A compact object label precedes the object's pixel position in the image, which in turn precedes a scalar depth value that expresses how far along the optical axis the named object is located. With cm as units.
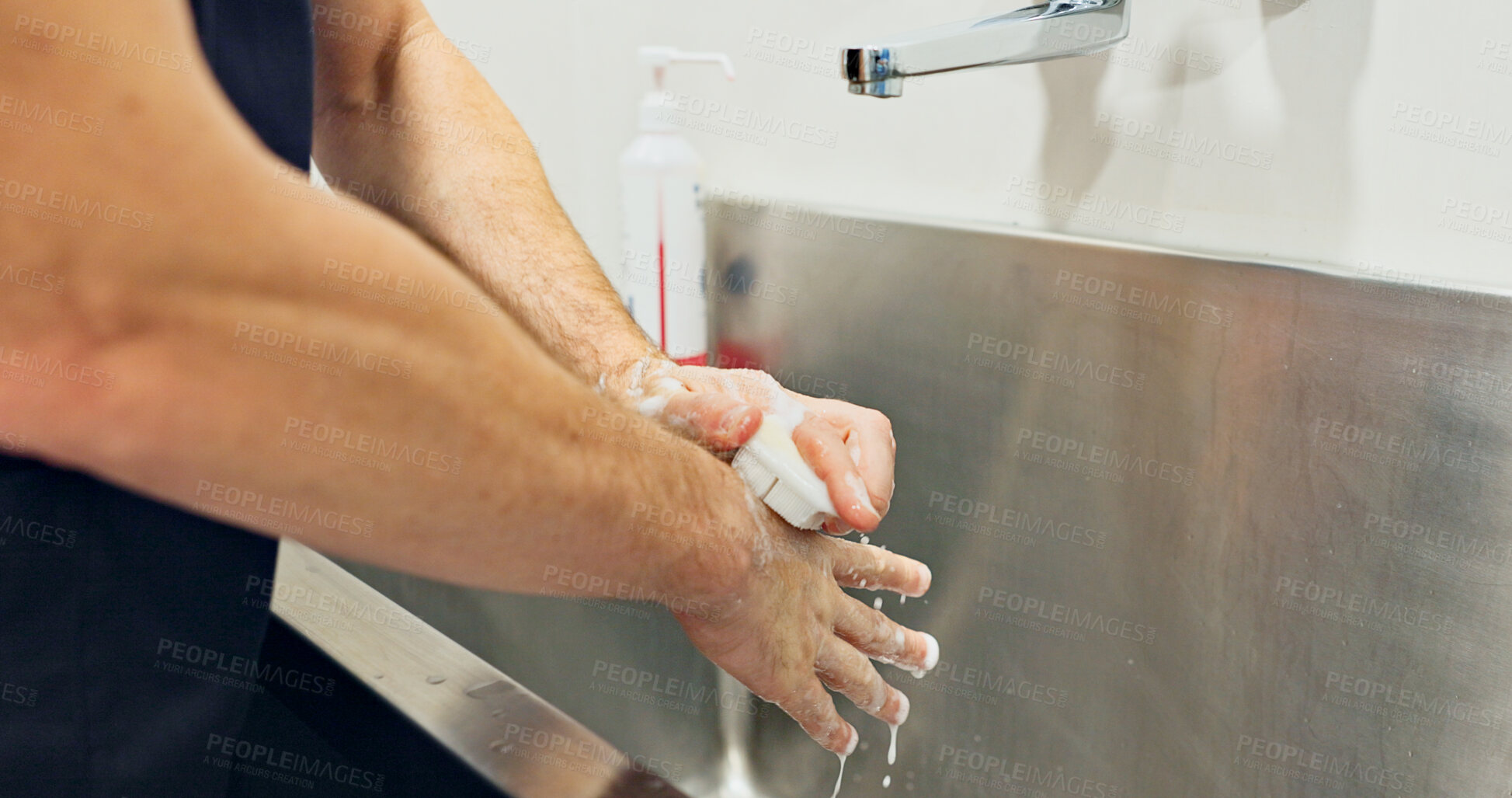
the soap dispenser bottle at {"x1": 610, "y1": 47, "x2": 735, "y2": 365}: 85
